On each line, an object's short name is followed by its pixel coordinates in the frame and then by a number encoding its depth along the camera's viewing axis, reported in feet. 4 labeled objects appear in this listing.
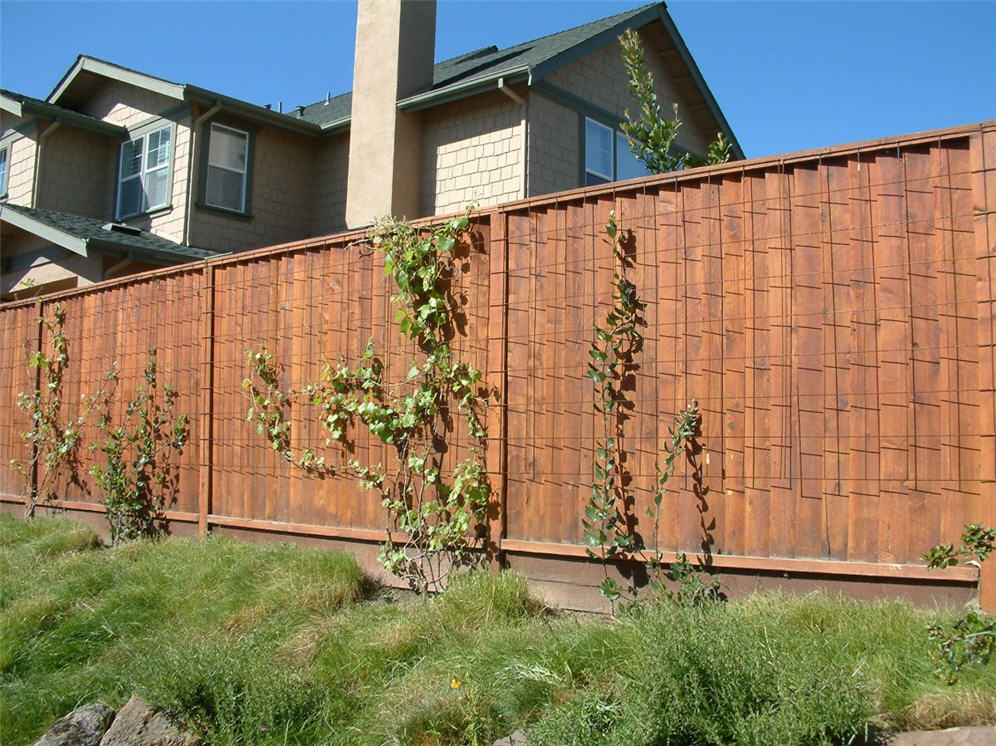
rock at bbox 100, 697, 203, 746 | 13.58
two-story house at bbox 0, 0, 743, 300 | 42.75
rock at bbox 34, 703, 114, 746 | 13.76
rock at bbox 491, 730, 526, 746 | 11.71
